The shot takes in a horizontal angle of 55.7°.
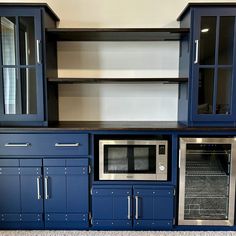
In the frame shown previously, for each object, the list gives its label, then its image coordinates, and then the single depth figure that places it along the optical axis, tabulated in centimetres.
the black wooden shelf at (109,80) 213
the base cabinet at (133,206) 208
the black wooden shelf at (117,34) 207
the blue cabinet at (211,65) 198
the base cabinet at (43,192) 206
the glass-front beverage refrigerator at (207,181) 203
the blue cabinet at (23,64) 202
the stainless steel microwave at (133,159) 207
